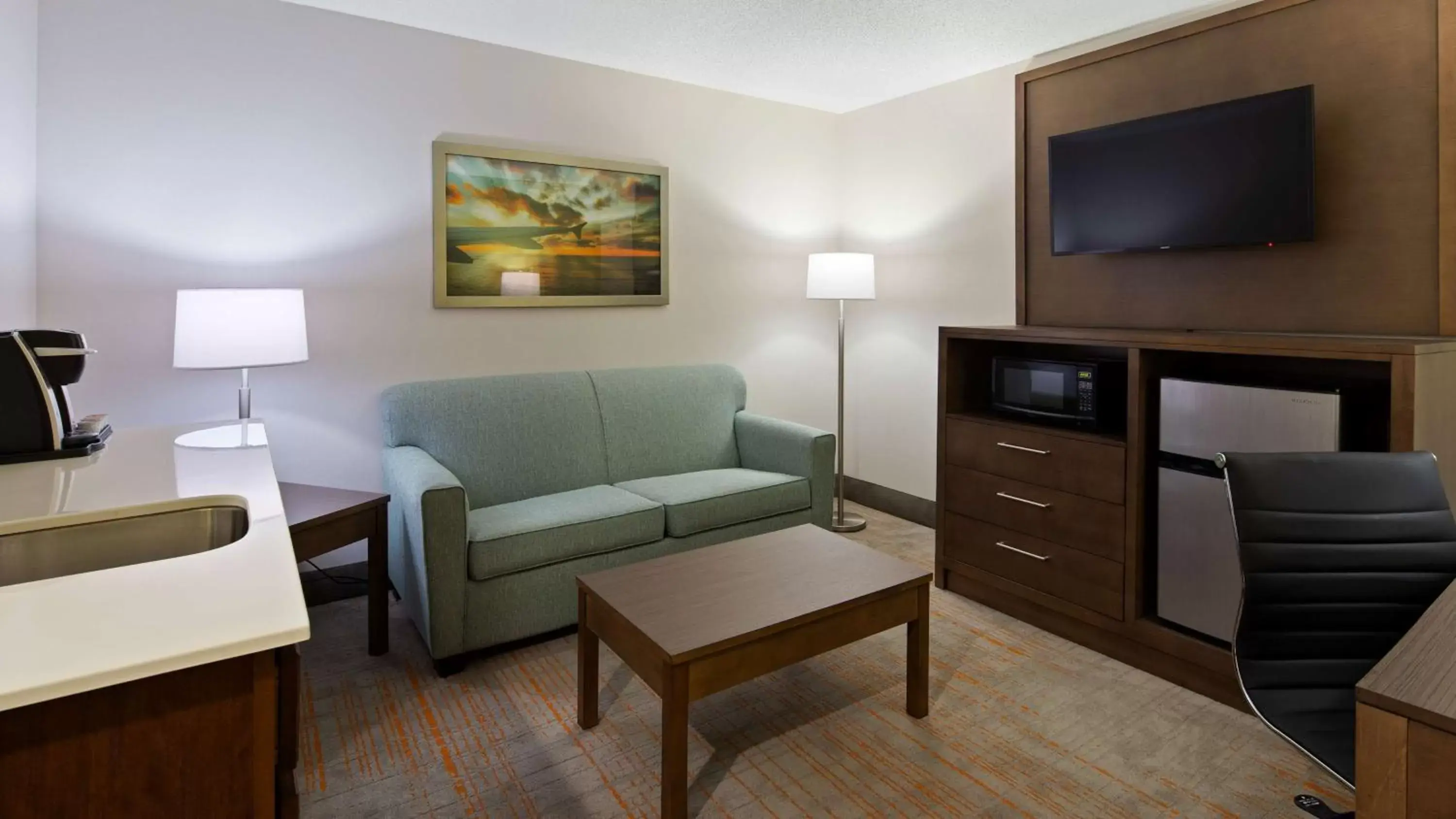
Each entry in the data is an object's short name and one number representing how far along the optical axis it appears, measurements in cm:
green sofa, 257
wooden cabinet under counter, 84
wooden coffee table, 183
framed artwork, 334
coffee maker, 171
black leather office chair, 150
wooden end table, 237
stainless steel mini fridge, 221
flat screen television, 242
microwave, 278
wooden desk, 88
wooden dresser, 207
